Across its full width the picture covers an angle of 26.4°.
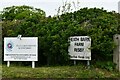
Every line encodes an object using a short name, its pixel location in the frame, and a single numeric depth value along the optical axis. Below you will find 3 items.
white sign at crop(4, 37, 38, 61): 8.29
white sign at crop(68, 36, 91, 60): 7.96
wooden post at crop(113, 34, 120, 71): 7.73
